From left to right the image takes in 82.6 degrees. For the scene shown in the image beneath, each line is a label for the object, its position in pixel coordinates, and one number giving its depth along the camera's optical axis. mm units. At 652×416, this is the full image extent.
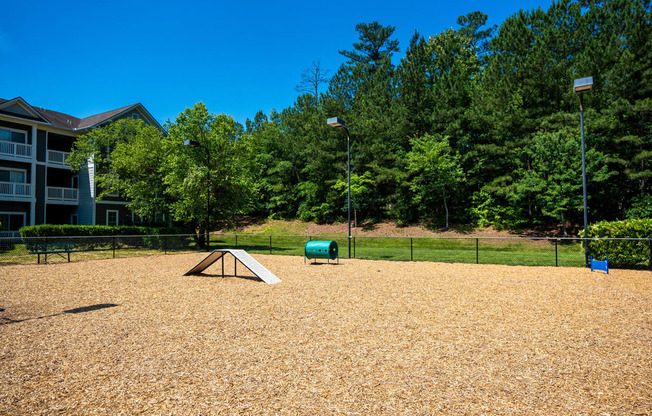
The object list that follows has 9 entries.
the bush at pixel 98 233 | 20906
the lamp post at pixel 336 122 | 18012
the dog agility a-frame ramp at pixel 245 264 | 11961
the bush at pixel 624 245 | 14016
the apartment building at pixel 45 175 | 27734
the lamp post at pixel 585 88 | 13427
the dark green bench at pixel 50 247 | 17422
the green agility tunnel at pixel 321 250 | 16688
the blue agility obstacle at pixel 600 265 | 13327
